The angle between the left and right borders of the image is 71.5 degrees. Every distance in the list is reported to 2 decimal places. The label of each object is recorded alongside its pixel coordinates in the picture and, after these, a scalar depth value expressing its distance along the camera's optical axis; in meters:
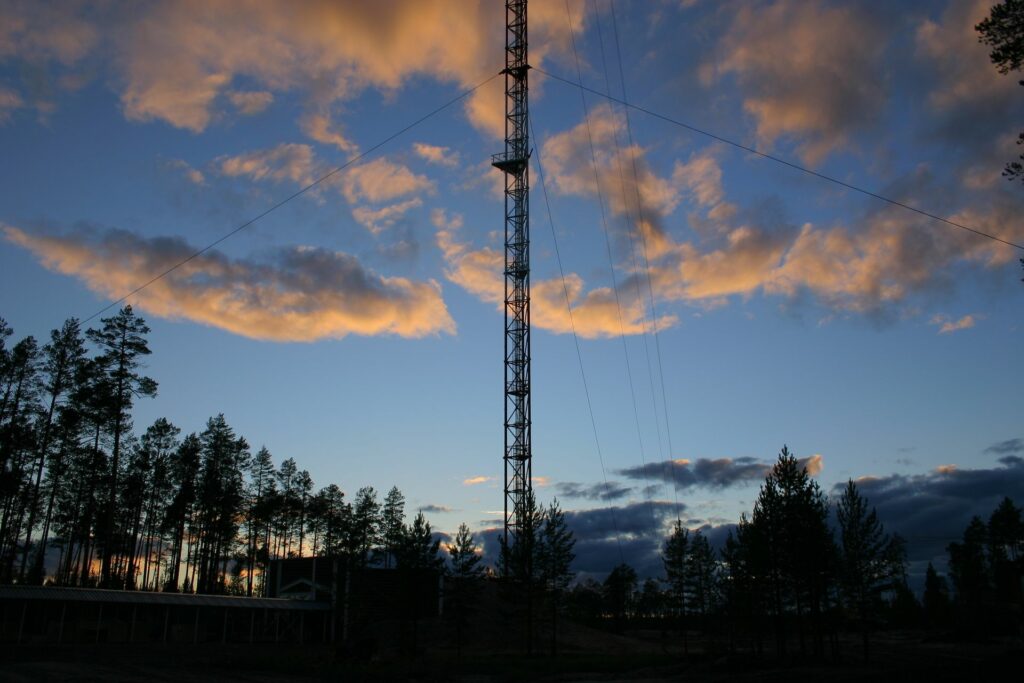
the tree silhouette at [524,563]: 50.03
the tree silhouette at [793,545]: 39.09
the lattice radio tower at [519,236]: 54.97
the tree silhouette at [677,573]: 57.41
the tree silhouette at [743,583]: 45.28
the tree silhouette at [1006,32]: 17.53
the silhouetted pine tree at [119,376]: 52.97
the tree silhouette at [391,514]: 89.86
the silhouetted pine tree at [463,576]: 44.94
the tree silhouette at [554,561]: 51.94
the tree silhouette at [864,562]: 38.50
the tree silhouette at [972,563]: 101.88
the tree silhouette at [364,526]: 89.81
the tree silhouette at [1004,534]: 104.75
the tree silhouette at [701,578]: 58.19
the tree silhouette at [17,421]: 48.38
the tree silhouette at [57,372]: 50.09
